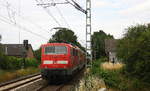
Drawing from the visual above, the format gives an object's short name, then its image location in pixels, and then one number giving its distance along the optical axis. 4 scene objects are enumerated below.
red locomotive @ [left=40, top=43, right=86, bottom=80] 18.47
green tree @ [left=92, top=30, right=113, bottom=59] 65.79
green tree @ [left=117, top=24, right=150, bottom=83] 17.88
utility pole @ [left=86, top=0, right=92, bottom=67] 14.66
